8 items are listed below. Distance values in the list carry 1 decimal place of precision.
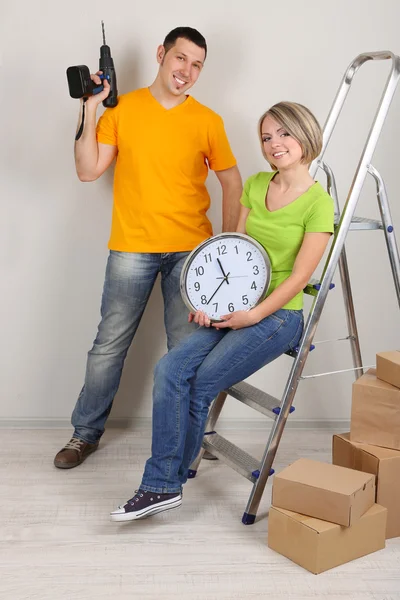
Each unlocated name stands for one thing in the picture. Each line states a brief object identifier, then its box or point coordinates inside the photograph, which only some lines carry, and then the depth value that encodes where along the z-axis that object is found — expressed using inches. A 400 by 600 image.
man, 111.1
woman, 96.0
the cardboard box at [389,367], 97.0
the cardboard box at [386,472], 95.7
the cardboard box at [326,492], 88.0
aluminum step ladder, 98.3
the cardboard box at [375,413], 97.3
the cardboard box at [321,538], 87.8
